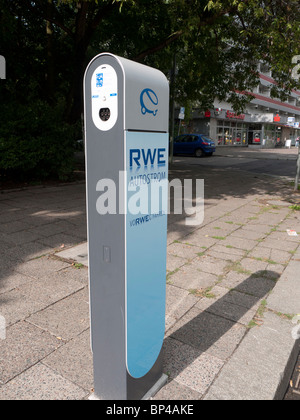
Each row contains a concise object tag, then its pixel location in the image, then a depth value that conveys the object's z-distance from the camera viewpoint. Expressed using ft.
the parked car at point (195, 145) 74.64
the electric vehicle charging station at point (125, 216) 5.25
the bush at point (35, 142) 26.97
